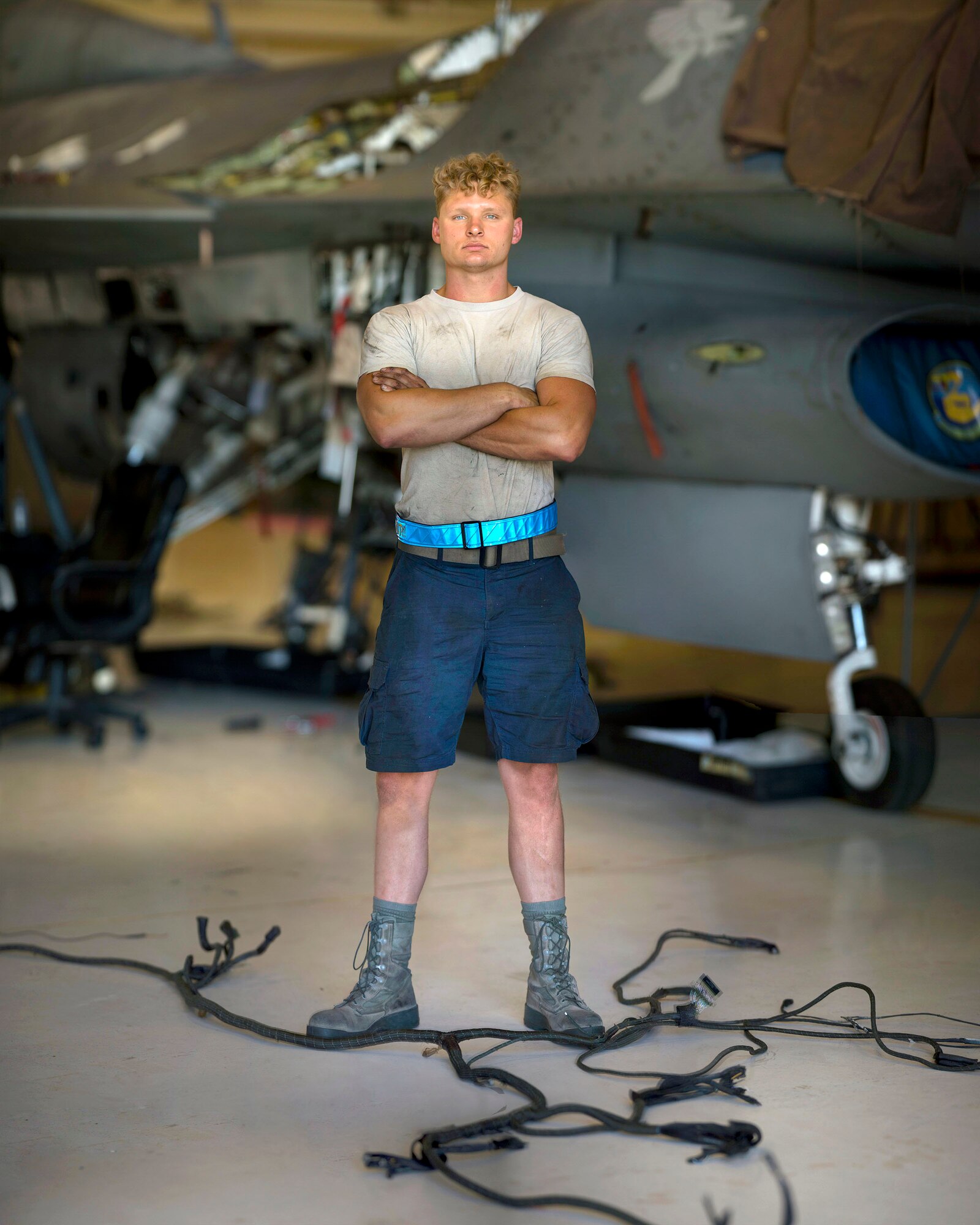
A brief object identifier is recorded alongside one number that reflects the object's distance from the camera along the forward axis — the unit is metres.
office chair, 6.30
